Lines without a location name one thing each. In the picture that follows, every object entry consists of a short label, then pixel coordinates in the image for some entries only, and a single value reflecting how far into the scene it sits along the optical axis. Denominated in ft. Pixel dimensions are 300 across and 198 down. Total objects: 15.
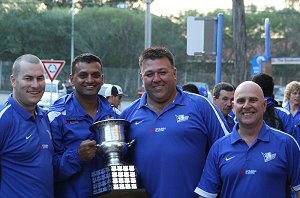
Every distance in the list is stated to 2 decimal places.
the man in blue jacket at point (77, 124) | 19.06
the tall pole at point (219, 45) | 42.50
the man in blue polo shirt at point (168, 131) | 18.03
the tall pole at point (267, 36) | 60.25
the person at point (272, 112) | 24.97
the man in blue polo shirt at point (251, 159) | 17.10
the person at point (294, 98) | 33.40
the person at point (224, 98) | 29.94
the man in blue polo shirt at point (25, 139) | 17.70
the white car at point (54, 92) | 105.40
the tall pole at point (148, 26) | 76.28
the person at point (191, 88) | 33.59
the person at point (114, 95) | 39.27
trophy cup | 17.43
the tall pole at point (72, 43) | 165.68
